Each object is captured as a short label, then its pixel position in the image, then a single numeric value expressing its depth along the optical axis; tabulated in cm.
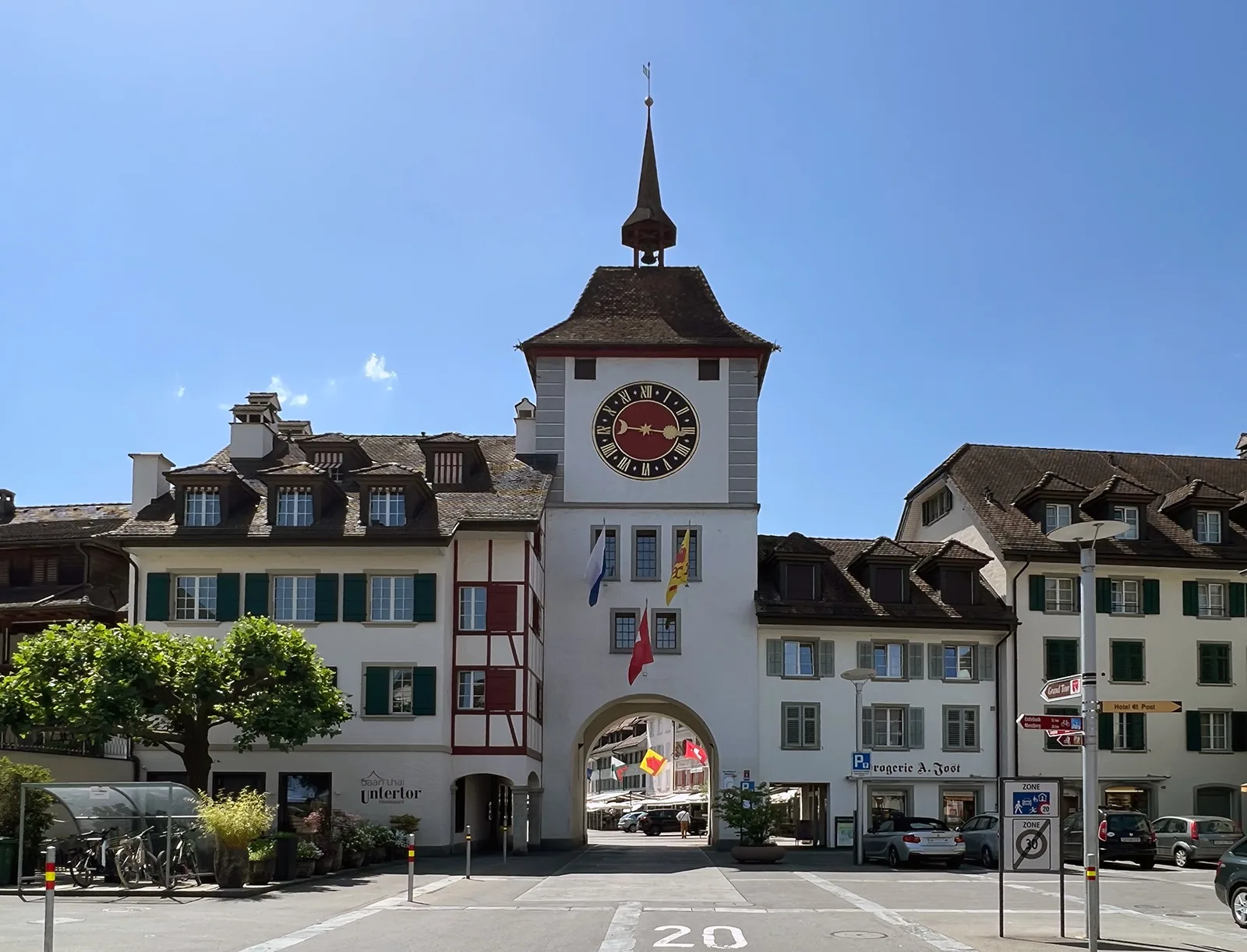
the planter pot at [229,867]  2755
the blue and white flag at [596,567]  4856
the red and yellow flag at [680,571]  4850
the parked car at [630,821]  8994
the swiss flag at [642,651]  4762
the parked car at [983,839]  4053
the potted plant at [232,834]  2755
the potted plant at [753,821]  4166
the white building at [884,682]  5116
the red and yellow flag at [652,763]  7194
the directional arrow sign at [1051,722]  1927
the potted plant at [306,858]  3169
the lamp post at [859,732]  4069
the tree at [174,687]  3659
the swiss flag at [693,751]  6431
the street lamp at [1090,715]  1806
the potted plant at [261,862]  2873
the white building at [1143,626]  5197
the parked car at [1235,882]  2312
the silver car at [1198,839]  4250
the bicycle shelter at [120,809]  2922
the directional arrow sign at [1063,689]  1898
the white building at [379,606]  4472
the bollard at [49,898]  1474
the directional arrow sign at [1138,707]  1777
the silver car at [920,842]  3962
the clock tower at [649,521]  5078
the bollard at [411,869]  2648
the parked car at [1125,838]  4022
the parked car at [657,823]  8156
